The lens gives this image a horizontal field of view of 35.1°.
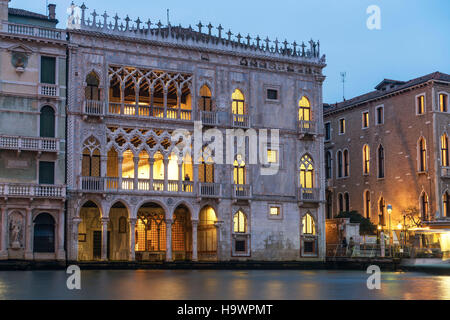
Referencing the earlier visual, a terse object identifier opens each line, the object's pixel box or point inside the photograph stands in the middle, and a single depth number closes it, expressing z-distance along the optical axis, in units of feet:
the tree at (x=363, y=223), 163.80
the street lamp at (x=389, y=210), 134.34
